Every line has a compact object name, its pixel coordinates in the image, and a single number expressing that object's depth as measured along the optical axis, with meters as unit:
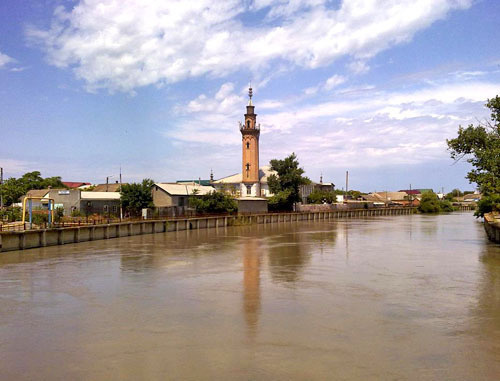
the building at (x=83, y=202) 60.38
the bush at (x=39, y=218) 42.78
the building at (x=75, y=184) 134.88
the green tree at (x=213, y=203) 65.88
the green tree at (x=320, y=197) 103.25
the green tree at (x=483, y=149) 36.06
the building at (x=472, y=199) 190.30
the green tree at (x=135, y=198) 62.50
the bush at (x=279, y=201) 84.06
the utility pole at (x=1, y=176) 68.89
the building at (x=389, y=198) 152.00
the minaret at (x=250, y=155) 94.50
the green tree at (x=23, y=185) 75.38
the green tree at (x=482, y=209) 61.35
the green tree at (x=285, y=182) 84.88
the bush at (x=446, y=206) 134.02
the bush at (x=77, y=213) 57.34
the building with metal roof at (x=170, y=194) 67.56
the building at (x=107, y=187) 86.96
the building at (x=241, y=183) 95.75
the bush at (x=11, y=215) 46.62
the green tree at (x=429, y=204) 126.31
